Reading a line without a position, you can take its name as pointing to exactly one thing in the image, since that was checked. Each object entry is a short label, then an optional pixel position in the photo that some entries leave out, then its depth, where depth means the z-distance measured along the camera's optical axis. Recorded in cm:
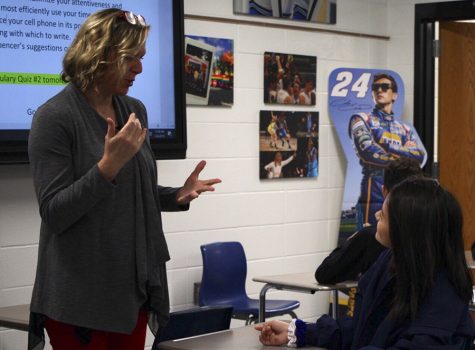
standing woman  204
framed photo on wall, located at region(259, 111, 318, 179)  530
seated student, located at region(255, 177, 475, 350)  201
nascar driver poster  555
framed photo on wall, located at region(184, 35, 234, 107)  484
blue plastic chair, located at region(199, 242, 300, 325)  465
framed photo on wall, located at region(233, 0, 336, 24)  518
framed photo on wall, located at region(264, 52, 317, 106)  533
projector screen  382
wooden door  594
